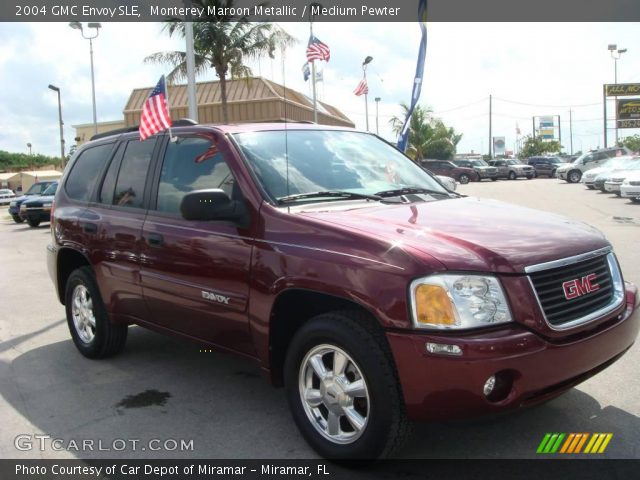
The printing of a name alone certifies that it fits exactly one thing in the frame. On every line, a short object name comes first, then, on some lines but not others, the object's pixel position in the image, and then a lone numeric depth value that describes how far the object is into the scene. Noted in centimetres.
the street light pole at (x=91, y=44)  2139
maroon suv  276
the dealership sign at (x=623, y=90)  5181
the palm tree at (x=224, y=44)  2292
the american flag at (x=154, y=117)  453
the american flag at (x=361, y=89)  2414
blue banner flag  764
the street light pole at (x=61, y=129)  4347
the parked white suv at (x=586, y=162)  3281
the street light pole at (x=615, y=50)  5306
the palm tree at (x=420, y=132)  5169
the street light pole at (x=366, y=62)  2483
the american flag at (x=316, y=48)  1530
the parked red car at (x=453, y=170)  4066
